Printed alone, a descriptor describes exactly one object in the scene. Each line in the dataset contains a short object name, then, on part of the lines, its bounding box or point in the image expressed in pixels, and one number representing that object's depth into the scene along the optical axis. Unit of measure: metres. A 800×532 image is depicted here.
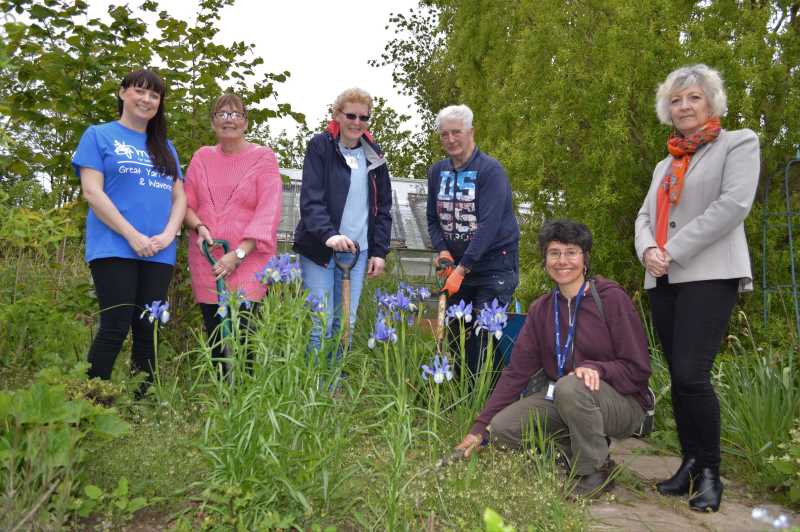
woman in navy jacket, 4.12
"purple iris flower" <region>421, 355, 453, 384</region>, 2.98
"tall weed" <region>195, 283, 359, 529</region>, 2.62
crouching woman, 3.26
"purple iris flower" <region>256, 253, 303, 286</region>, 3.32
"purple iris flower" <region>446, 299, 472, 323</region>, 3.39
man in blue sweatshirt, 4.07
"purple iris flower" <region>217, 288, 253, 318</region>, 3.02
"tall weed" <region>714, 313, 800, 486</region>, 3.71
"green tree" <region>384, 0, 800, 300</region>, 4.87
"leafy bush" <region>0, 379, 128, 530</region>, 2.41
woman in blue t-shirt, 3.64
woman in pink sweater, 4.01
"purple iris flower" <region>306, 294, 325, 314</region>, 3.29
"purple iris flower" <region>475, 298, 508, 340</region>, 3.39
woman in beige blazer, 3.12
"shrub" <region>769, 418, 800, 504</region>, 3.29
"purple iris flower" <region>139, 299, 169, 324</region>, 3.16
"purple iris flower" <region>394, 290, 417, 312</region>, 3.44
